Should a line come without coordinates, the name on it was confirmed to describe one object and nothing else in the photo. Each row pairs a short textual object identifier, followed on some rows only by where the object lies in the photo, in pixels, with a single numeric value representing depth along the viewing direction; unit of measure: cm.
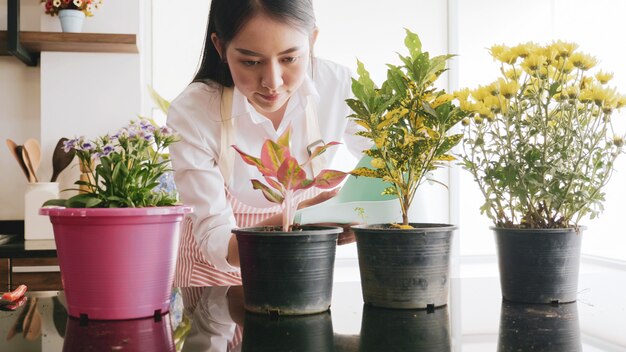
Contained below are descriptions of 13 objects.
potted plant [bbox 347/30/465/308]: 86
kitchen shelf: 275
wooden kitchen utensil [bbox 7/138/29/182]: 283
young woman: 124
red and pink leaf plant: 81
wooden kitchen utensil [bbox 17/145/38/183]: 283
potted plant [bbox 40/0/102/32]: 280
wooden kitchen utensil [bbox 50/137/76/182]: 286
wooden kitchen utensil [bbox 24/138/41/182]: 285
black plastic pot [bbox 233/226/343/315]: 81
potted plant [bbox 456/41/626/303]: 93
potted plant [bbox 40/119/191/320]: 80
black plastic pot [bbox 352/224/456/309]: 85
